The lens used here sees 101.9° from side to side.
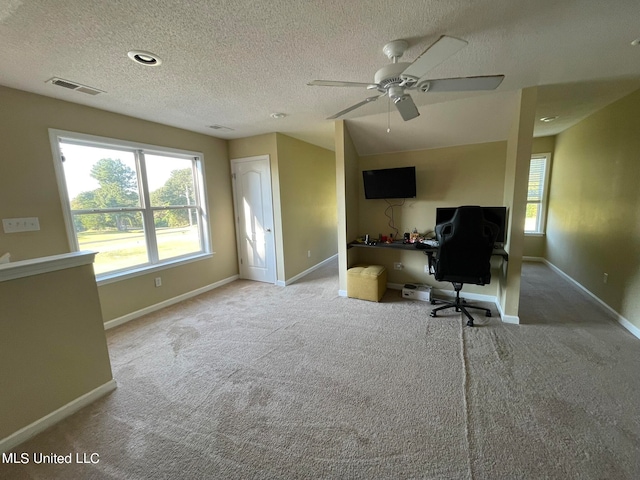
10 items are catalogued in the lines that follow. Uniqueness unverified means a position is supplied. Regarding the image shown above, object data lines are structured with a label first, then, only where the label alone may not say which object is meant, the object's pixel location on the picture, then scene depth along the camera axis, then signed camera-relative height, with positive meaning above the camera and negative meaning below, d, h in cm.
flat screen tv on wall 364 +25
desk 297 -63
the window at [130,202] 279 +8
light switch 230 -12
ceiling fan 153 +79
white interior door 428 -22
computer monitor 310 -25
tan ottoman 351 -112
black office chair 268 -53
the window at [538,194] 499 +2
